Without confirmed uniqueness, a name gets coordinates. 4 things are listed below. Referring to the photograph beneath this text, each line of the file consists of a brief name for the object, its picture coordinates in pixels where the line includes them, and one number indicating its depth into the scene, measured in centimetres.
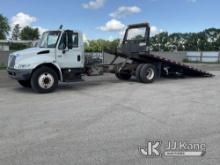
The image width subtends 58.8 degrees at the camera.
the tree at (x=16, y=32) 5664
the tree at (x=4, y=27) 3880
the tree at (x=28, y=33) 4790
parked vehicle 665
